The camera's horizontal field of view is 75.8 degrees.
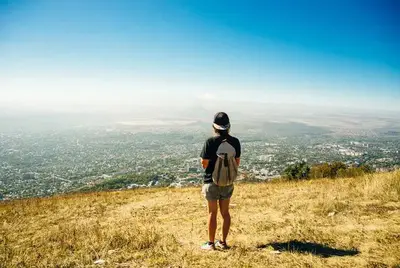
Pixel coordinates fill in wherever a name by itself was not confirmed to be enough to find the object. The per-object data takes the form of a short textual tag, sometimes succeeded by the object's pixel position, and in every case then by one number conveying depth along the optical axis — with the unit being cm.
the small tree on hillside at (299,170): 1919
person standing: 401
